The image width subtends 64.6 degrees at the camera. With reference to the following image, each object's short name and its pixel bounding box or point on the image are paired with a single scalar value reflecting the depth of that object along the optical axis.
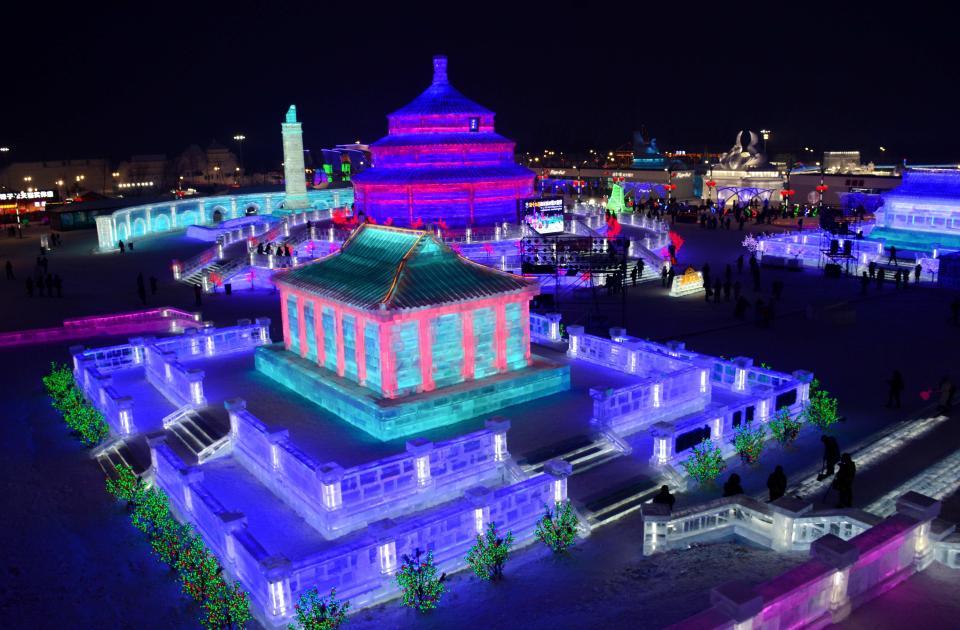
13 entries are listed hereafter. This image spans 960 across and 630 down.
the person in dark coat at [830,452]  15.16
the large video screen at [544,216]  39.75
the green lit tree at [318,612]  10.85
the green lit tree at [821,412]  17.77
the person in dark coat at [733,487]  13.91
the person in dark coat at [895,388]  18.73
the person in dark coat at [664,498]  13.47
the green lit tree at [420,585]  11.71
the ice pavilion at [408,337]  17.42
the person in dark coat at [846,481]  13.76
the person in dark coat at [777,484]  13.95
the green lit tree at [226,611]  11.20
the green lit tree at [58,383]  21.03
